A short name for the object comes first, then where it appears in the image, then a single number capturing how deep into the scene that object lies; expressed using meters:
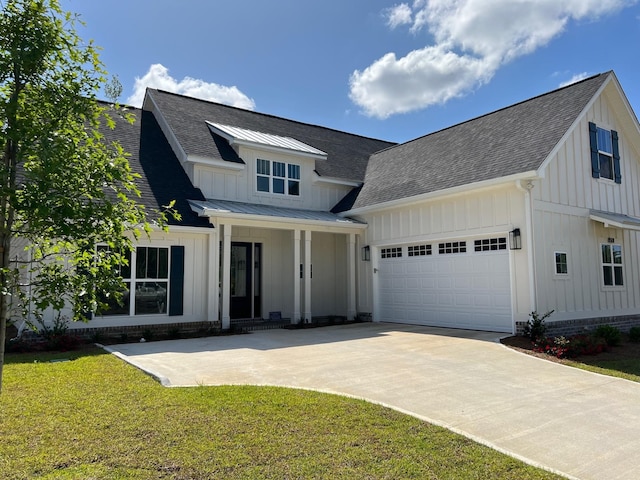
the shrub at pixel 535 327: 10.25
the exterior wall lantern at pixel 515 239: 11.02
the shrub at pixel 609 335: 10.17
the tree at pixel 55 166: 3.54
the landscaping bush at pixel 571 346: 8.80
